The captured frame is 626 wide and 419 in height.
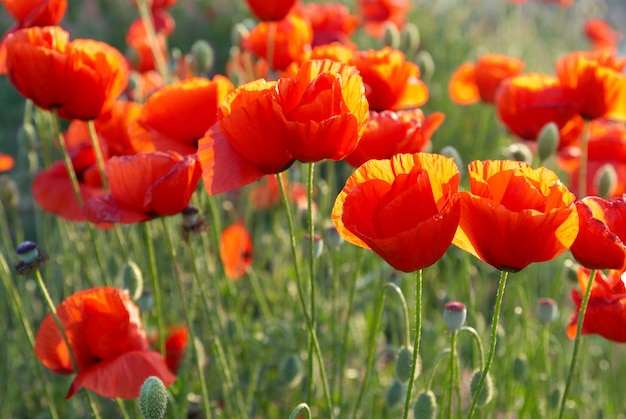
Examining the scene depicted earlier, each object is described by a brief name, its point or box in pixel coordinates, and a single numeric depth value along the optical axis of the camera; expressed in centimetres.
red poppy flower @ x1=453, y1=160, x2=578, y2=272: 97
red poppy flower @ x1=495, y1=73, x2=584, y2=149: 133
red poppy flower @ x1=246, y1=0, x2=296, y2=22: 137
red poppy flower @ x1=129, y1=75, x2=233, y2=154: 118
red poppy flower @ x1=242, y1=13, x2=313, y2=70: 139
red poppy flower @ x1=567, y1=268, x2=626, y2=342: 109
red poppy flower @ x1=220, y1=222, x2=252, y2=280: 152
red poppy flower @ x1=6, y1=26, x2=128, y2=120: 118
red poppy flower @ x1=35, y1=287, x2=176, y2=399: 111
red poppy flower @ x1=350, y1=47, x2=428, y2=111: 126
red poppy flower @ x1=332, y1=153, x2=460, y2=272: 97
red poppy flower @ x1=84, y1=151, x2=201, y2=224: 111
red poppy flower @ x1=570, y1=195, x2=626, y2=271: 101
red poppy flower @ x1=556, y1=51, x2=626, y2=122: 130
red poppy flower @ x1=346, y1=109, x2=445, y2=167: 115
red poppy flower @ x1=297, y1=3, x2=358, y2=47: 164
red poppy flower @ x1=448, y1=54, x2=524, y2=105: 155
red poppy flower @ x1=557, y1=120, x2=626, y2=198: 145
